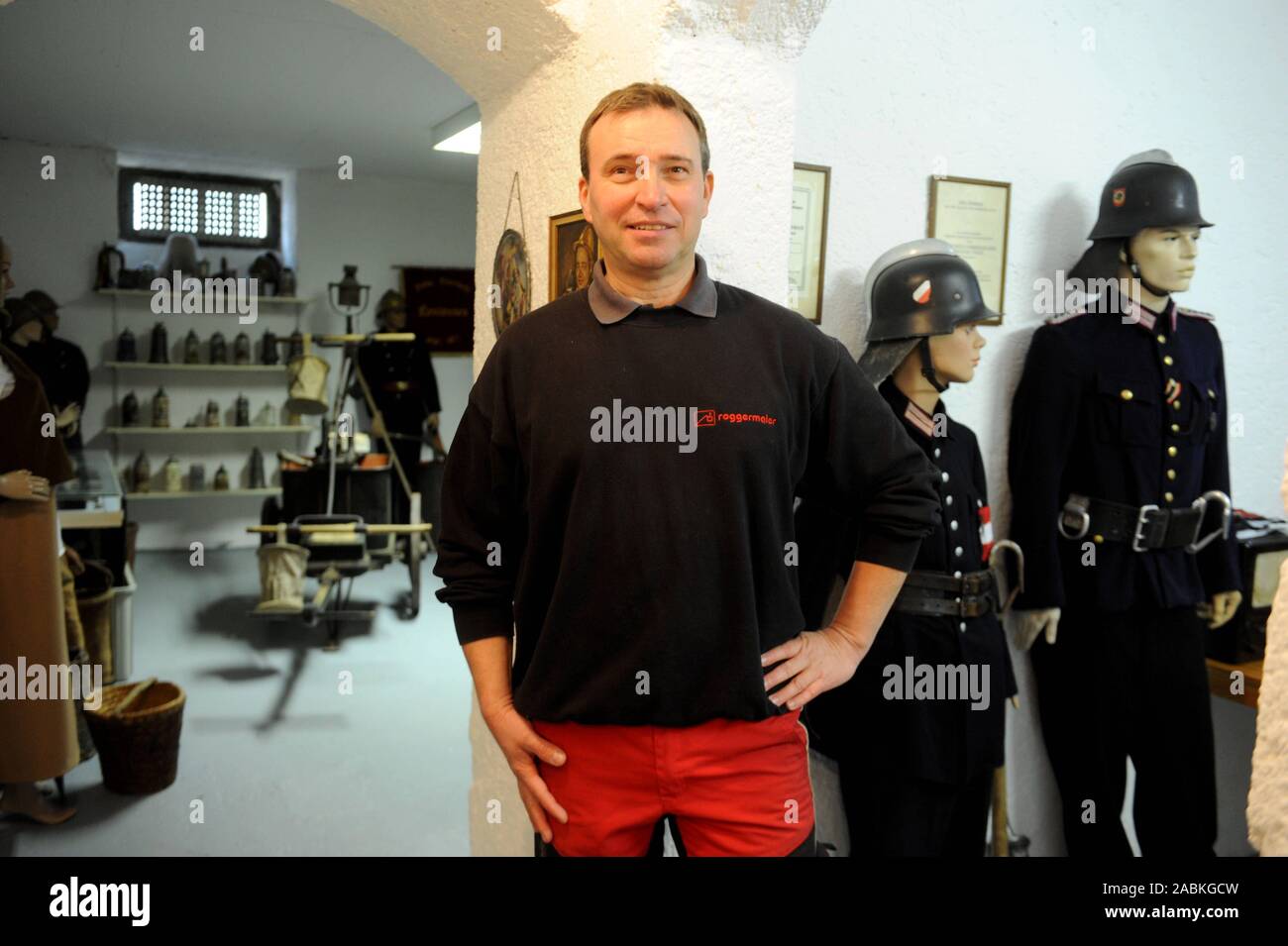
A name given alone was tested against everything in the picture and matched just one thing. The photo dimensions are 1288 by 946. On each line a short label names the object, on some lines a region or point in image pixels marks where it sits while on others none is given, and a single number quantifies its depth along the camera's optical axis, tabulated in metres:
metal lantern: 6.94
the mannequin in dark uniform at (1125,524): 2.47
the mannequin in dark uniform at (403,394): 7.38
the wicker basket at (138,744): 3.37
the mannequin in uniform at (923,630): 2.17
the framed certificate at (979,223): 2.50
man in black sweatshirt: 1.34
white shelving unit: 7.66
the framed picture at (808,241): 2.34
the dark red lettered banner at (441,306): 8.51
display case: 3.96
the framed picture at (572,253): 1.88
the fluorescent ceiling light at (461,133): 5.33
